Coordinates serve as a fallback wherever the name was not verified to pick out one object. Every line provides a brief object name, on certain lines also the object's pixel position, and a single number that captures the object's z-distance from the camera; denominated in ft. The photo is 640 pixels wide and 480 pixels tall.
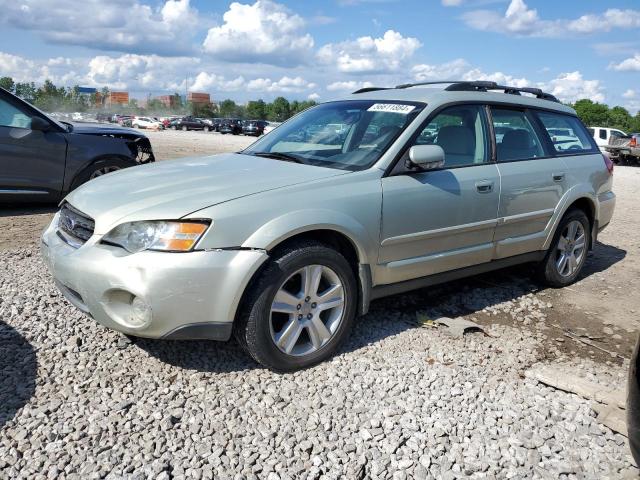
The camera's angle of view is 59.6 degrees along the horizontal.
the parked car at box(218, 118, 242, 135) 159.43
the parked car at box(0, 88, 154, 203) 22.74
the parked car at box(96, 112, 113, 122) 218.32
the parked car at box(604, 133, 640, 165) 78.29
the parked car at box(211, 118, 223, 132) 175.20
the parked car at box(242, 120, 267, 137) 152.15
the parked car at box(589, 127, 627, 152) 81.10
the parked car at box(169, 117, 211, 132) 187.83
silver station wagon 9.78
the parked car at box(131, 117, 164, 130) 178.91
